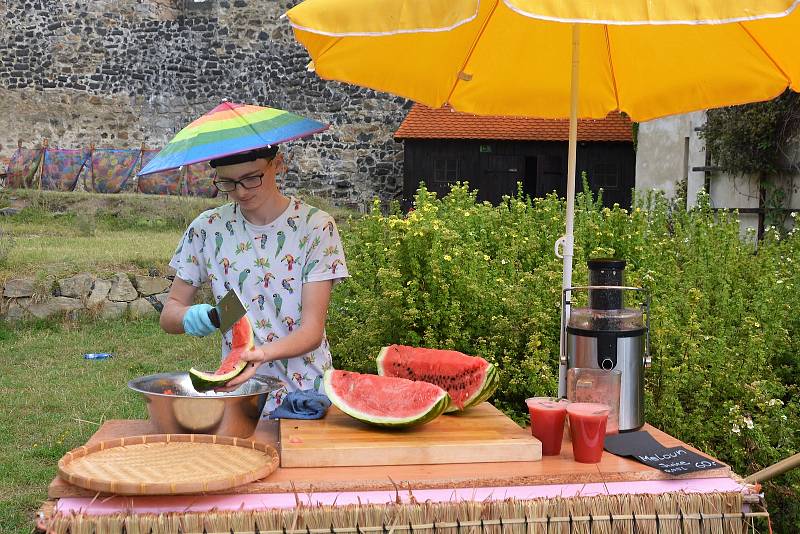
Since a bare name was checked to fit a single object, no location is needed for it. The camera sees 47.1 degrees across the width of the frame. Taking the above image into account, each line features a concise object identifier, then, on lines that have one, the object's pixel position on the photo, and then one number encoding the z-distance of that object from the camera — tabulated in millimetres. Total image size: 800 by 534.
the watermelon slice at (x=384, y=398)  2672
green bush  4531
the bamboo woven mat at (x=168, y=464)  2199
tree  13094
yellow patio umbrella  3504
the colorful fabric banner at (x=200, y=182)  21000
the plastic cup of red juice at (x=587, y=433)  2527
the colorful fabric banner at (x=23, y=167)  21292
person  3178
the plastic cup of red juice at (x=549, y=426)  2643
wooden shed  22062
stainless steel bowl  2596
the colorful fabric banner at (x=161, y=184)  20844
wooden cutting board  2453
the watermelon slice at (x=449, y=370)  2955
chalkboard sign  2527
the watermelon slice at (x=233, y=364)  2600
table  2236
